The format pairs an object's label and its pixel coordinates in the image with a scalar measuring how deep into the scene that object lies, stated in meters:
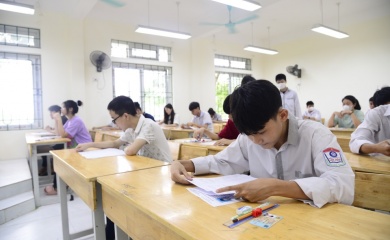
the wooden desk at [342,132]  3.59
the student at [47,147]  3.75
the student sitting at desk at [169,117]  6.17
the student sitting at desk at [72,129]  3.50
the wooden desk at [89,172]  1.25
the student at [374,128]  1.71
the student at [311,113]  6.25
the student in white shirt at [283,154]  0.79
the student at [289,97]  4.35
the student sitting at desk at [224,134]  2.44
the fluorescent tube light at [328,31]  5.22
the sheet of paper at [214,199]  0.81
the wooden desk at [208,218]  0.61
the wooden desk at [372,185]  1.24
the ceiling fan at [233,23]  5.47
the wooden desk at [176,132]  4.67
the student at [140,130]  1.93
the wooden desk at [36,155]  3.04
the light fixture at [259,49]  6.79
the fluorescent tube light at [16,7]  3.88
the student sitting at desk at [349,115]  4.11
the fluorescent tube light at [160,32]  5.00
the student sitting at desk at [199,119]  5.03
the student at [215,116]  6.92
